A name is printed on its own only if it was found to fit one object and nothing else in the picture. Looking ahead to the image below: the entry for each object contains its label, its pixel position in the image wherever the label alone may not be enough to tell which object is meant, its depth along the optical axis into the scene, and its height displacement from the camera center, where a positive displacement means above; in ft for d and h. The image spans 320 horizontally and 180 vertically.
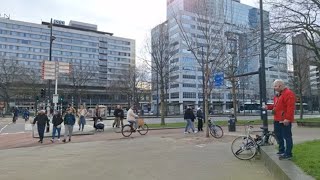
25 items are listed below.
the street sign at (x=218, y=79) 47.64 +4.86
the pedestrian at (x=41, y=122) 39.50 -3.38
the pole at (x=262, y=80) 29.13 +3.27
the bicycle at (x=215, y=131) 39.22 -4.86
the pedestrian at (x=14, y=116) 86.96 -5.19
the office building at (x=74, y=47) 255.49 +67.81
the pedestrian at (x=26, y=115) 101.26 -5.62
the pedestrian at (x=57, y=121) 40.48 -3.29
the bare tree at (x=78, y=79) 149.04 +15.46
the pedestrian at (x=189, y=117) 45.61 -2.88
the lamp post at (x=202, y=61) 43.65 +7.82
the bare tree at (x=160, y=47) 71.79 +17.87
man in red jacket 16.71 -0.92
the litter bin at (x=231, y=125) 47.98 -4.69
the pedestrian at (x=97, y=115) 56.06 -3.09
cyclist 44.12 -2.98
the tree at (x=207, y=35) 43.81 +13.78
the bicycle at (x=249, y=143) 22.33 -3.99
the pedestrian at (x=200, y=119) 48.68 -3.49
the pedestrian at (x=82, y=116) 52.73 -3.13
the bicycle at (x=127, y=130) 43.36 -5.19
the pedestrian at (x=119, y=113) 54.41 -2.50
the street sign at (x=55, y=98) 57.70 +1.11
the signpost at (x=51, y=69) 61.06 +8.92
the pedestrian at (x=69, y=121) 39.75 -3.22
